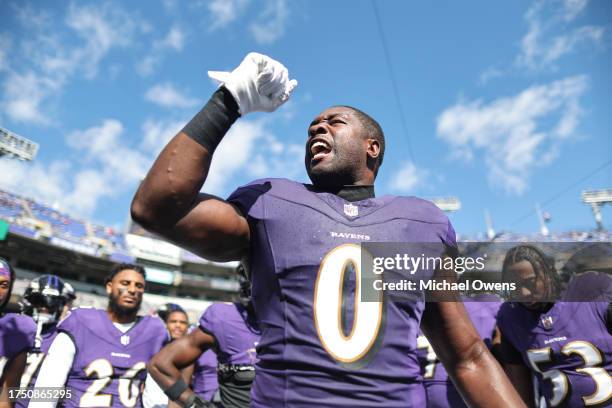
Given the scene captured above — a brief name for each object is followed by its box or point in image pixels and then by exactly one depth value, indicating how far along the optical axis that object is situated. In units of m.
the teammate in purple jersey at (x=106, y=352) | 3.40
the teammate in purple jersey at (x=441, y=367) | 3.63
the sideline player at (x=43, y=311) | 4.05
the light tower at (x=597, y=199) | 36.81
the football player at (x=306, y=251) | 1.26
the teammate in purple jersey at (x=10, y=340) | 3.46
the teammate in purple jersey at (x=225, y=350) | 3.62
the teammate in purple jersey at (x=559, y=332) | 2.80
